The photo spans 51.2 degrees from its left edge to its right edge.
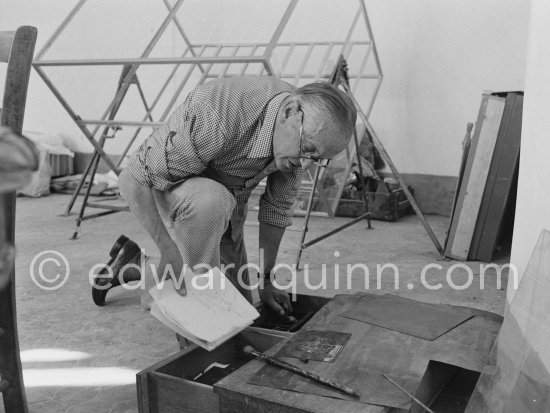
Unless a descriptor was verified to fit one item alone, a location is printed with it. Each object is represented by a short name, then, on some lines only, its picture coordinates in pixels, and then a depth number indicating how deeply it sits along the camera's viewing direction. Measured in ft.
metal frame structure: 9.40
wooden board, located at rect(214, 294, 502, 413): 4.07
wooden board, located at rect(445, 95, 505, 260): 11.20
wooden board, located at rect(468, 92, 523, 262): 10.98
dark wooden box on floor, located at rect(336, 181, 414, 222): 15.17
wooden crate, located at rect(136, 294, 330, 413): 4.47
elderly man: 5.33
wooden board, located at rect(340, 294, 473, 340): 5.36
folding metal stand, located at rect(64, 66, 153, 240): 12.36
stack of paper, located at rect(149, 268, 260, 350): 4.79
